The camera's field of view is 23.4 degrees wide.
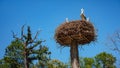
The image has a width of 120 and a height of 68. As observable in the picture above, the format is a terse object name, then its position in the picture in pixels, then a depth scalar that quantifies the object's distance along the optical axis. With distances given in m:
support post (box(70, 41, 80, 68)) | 14.95
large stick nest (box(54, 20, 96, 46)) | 14.94
